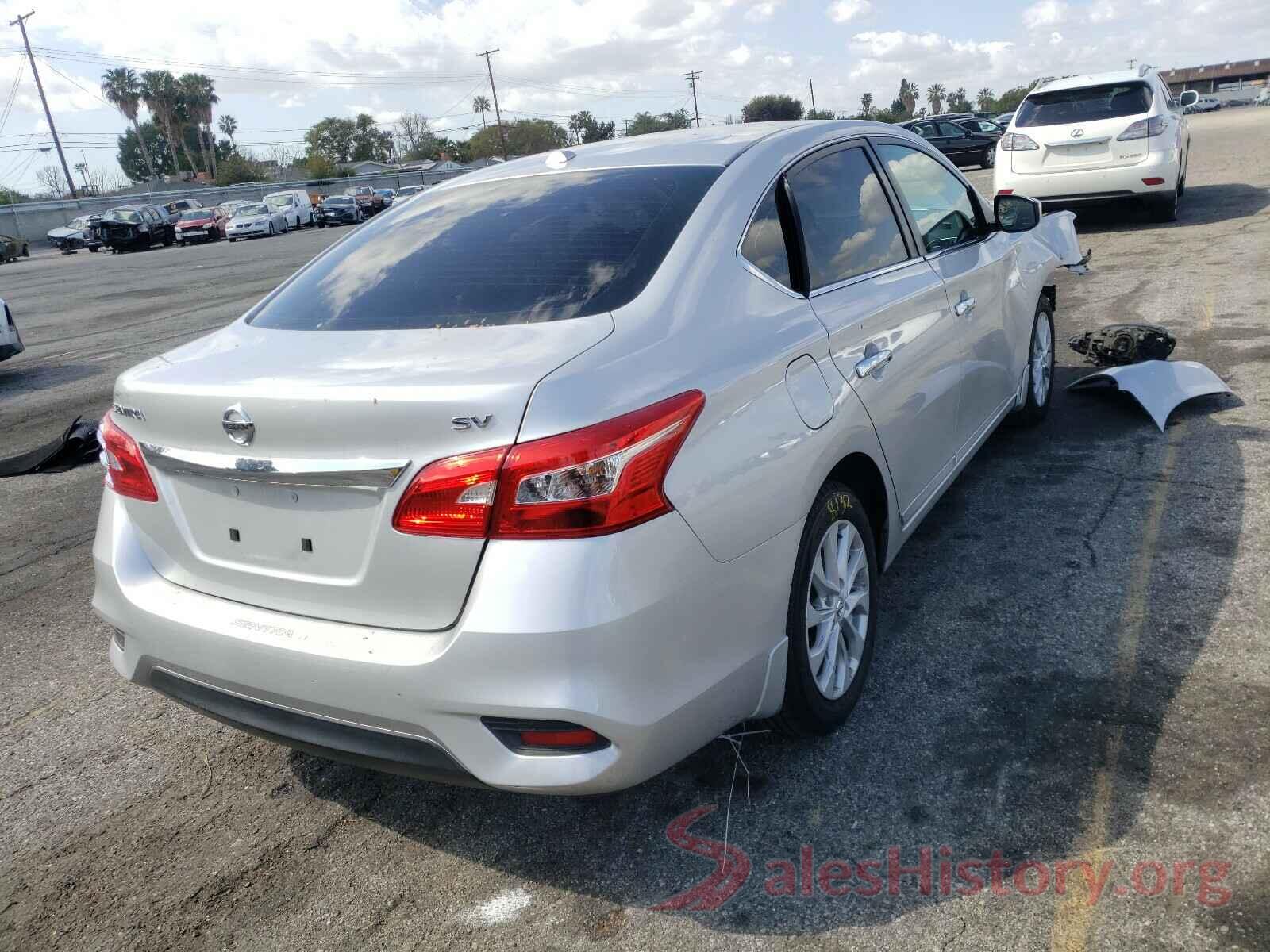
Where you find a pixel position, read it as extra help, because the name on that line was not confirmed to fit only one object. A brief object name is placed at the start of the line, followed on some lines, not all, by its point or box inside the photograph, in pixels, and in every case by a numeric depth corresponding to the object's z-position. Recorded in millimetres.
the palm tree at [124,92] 91312
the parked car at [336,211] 43156
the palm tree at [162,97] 92750
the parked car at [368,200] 46250
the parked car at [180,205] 45438
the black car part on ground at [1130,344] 6617
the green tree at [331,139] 104875
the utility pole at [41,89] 59469
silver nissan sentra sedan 2172
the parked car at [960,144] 27219
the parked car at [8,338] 10102
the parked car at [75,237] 38531
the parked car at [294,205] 40844
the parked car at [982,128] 29766
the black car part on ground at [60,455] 6824
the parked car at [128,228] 37469
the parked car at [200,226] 39406
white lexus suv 12297
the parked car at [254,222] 38000
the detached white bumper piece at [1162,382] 5727
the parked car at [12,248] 36281
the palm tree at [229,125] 106688
